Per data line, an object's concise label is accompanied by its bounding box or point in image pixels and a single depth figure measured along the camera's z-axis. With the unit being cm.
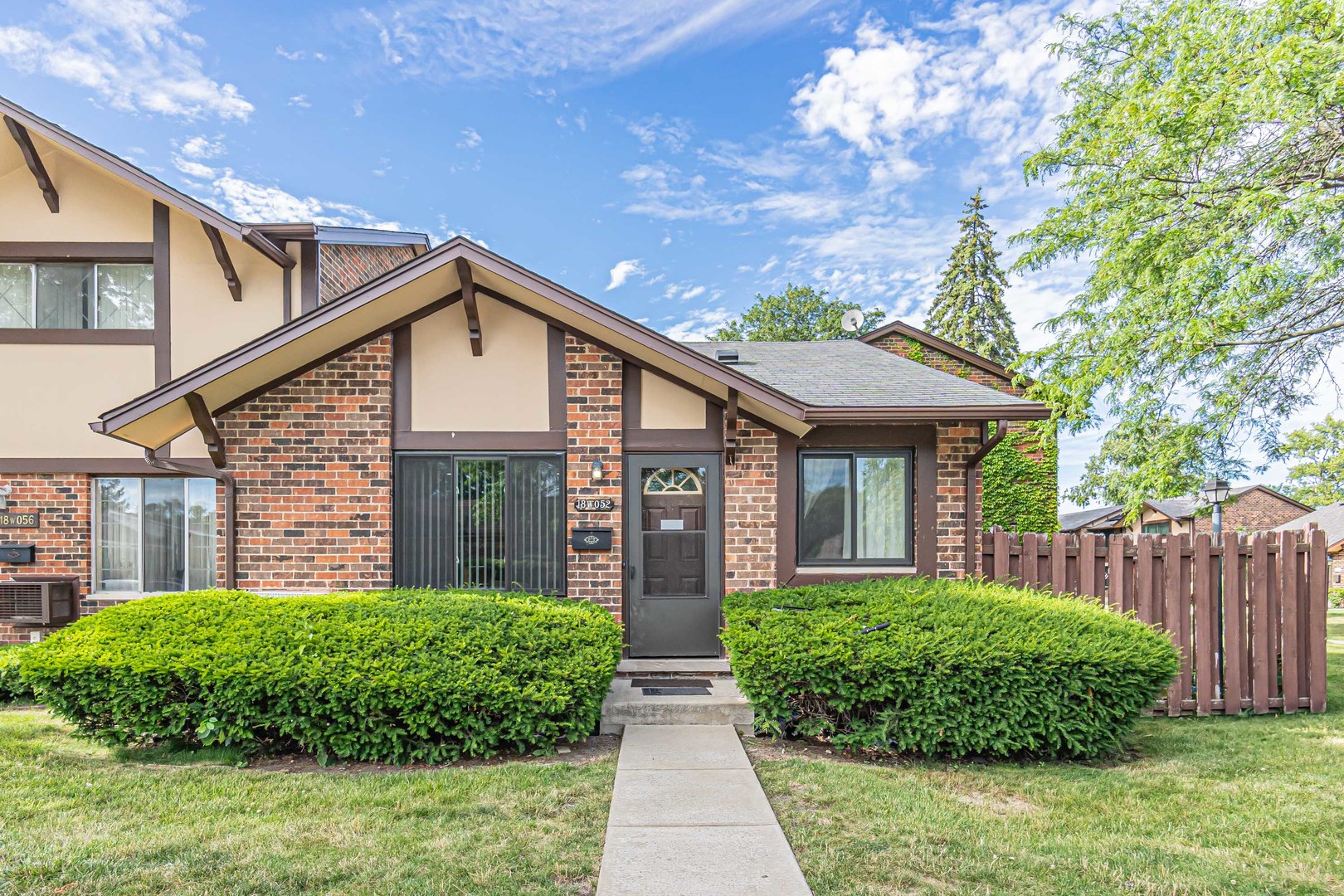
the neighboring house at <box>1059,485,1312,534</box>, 3381
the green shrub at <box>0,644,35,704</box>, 640
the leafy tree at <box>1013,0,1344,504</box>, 794
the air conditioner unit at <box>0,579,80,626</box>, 711
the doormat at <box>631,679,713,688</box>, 623
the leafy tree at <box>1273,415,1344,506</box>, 2828
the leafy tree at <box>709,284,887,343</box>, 3450
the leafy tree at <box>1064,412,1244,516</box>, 1034
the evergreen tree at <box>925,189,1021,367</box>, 3150
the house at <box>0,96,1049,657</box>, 678
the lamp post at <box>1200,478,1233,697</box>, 1002
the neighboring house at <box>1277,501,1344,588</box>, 2827
